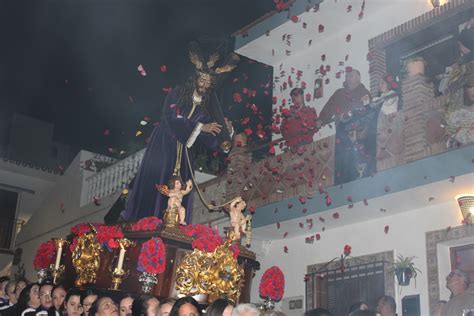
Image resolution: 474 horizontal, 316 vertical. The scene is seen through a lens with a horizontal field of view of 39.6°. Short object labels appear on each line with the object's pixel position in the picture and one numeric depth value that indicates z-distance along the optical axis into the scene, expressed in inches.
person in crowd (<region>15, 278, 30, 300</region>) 323.9
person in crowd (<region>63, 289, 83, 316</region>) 283.4
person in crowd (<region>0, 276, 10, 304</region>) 327.0
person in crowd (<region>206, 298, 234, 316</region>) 204.4
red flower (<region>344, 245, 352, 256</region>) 479.6
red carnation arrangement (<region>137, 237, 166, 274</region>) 285.6
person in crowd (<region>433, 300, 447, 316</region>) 304.5
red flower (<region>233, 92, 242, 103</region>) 485.0
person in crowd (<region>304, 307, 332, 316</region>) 187.5
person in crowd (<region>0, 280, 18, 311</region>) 329.4
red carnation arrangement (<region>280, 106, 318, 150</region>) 498.1
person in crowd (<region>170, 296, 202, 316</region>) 210.8
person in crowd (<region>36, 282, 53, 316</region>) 298.6
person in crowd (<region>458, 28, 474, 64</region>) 456.1
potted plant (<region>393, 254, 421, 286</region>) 434.6
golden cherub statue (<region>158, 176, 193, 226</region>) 317.1
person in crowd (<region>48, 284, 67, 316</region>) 298.0
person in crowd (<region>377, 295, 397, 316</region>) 293.1
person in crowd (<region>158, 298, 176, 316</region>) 232.5
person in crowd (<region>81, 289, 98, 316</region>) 282.4
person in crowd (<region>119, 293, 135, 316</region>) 258.2
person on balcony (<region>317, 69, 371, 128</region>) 500.1
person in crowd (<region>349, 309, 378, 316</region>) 177.8
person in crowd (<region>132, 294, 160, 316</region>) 245.0
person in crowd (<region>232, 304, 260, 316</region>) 191.5
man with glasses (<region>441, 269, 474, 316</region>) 238.5
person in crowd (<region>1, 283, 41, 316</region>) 294.2
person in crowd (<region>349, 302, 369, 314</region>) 277.6
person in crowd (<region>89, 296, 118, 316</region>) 264.5
